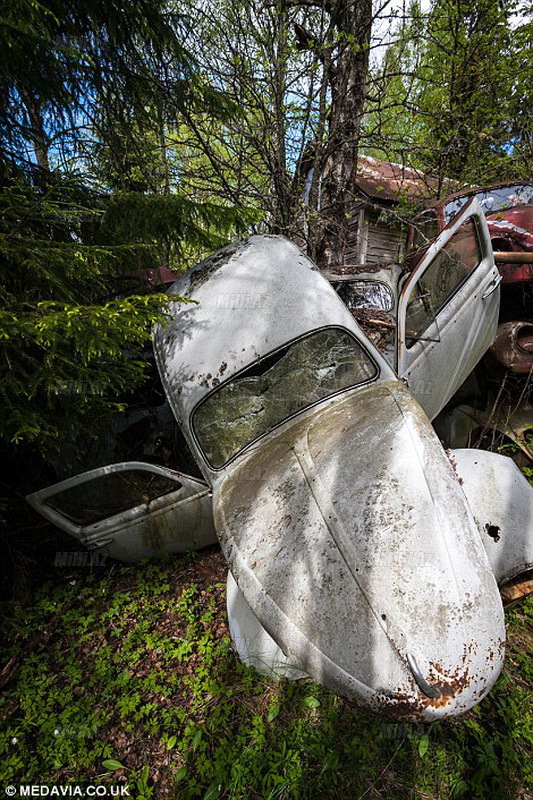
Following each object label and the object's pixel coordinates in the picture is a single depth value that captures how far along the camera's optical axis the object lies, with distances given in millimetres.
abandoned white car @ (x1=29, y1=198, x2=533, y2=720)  1689
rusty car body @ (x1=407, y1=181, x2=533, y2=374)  4297
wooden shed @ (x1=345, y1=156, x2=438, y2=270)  11766
